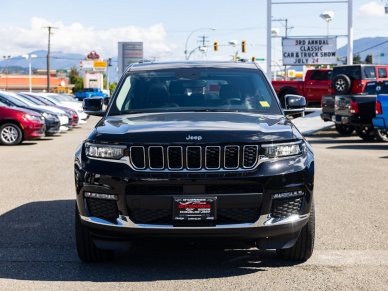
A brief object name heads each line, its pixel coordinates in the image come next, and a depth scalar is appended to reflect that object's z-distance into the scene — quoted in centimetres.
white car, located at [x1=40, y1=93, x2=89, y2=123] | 3051
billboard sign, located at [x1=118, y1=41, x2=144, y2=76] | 16520
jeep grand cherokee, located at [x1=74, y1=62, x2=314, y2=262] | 512
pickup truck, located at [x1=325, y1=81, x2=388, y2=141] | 1928
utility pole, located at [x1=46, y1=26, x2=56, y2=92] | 8025
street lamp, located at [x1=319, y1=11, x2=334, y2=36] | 3359
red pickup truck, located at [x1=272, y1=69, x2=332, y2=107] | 3578
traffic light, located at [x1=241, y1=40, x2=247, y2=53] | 5185
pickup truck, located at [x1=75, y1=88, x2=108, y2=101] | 6831
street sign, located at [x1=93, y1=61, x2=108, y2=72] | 14238
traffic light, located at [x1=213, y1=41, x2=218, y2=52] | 5293
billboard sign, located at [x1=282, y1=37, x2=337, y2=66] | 3328
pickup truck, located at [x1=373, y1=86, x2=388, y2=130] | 1677
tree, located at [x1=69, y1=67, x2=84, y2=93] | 14270
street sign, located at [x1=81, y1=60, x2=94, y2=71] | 14688
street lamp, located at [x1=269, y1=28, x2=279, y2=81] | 3869
